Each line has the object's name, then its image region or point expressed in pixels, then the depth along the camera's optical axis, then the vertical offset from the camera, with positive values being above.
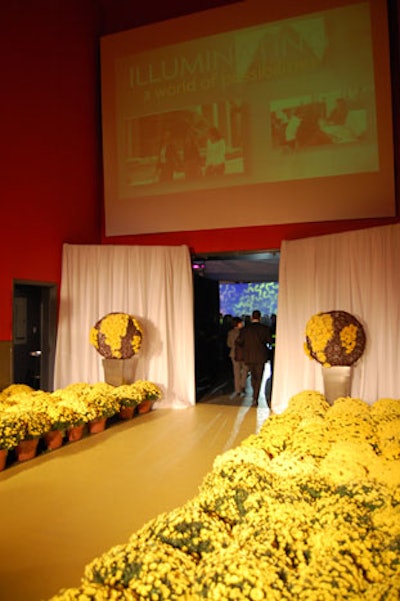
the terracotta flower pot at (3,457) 4.12 -1.19
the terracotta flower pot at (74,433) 5.08 -1.21
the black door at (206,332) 9.47 -0.23
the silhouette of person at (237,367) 8.16 -0.83
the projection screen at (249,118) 6.59 +3.24
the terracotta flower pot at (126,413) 6.26 -1.23
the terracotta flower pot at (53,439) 4.76 -1.19
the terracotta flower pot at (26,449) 4.42 -1.20
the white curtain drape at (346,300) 5.89 +0.27
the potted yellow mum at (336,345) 5.54 -0.32
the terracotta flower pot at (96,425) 5.51 -1.22
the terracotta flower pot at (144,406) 6.76 -1.24
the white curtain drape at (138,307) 7.36 +0.28
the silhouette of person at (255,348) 7.12 -0.42
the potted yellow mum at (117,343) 6.58 -0.27
